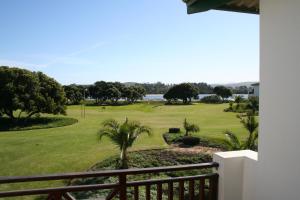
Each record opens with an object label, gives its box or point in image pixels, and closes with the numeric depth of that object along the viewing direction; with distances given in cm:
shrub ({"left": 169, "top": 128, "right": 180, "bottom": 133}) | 1560
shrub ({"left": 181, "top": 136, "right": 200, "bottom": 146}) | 1258
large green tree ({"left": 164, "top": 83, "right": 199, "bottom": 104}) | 4318
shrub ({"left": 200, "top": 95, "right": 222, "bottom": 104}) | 4473
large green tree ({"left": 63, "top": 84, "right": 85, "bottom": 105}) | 4088
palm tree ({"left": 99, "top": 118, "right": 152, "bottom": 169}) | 901
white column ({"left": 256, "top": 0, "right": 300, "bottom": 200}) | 196
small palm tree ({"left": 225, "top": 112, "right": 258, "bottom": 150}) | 818
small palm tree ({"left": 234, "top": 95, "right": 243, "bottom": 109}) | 3043
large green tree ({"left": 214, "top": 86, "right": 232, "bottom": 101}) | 4675
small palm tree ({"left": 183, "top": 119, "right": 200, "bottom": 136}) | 1428
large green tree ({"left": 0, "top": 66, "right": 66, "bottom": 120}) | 1999
